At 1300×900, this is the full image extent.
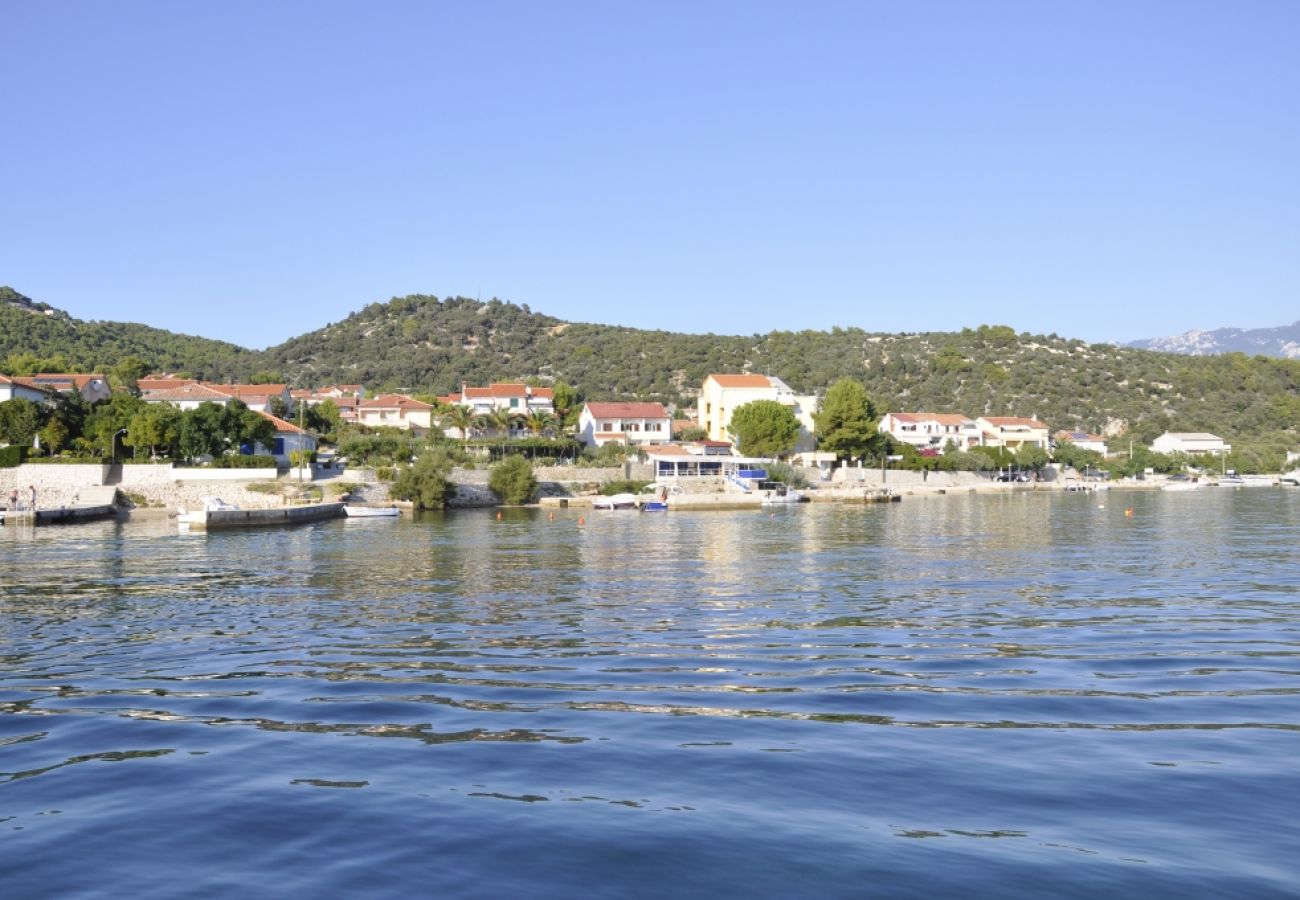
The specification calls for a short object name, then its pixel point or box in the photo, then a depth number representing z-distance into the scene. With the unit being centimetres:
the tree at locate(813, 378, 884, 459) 8538
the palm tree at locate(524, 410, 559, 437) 8256
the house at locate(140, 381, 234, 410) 7344
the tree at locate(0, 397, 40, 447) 5938
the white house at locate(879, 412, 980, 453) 10512
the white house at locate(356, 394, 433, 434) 9269
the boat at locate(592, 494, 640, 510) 6488
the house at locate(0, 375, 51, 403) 6256
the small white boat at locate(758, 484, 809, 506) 6906
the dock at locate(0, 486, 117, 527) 4872
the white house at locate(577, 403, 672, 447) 8825
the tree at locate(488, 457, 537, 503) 6456
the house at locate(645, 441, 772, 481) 7612
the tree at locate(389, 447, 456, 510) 6050
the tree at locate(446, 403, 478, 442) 8200
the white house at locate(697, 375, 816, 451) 9144
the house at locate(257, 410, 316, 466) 6825
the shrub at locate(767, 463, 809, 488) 7638
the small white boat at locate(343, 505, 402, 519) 5588
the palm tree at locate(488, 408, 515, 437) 8362
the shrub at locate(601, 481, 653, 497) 7012
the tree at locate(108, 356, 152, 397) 8208
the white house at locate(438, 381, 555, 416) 9419
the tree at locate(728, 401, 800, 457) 8362
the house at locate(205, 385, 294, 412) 8162
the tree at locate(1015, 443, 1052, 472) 9975
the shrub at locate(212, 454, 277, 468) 6003
